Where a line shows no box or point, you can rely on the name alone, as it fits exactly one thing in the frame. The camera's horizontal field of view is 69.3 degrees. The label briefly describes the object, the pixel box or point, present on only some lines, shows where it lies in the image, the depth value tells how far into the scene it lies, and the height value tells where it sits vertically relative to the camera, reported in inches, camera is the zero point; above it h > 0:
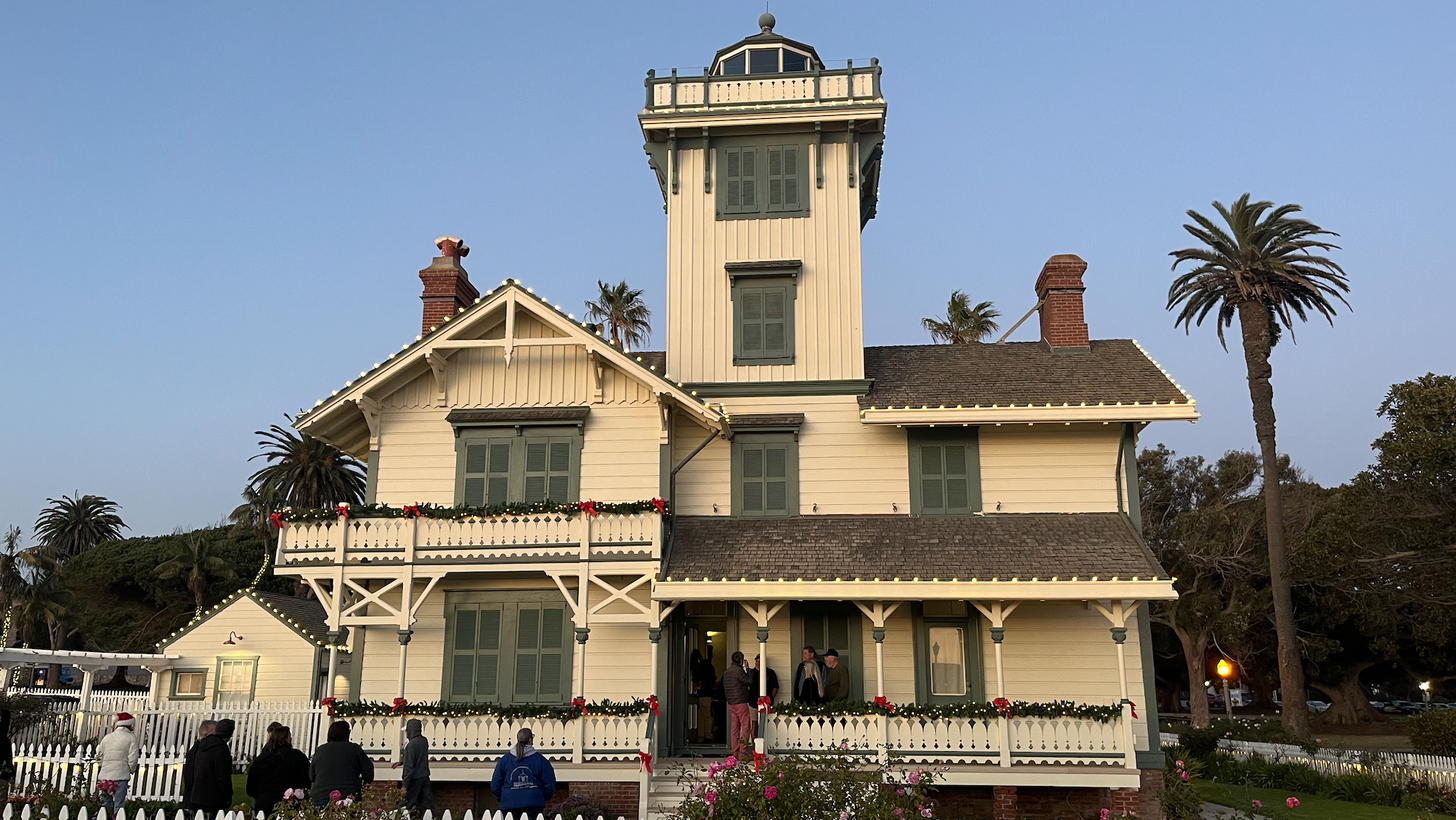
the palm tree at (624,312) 1884.8 +616.9
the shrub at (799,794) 374.6 -46.1
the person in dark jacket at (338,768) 413.1 -40.1
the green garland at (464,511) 675.4 +97.6
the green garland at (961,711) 622.2 -26.7
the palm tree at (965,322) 1845.5 +591.4
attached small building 1143.6 +11.1
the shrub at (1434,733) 835.4 -53.5
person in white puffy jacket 511.2 -44.6
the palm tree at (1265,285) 1392.7 +512.4
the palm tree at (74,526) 2738.7 +352.8
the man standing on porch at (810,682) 650.2 -10.5
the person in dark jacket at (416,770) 459.2 -45.0
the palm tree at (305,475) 1870.1 +330.7
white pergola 810.2 +4.1
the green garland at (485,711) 642.2 -27.5
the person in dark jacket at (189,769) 423.2 -41.1
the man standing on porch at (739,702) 620.7 -21.5
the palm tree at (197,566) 2224.4 +206.4
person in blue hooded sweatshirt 417.4 -45.4
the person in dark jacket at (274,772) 409.7 -41.1
